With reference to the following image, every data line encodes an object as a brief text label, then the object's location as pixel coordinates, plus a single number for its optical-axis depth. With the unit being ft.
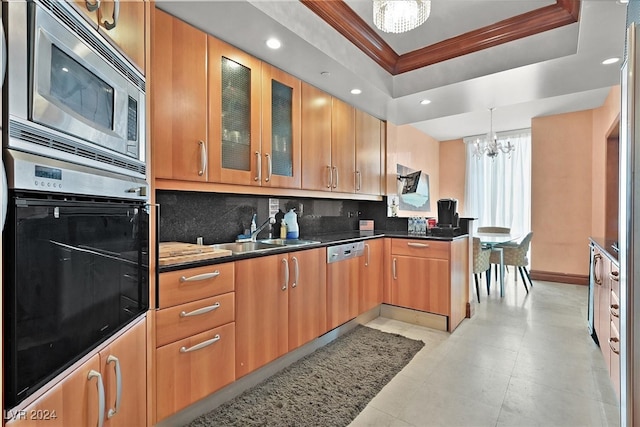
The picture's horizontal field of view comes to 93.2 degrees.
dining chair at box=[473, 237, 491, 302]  12.44
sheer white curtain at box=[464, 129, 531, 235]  19.42
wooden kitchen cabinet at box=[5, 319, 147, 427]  2.52
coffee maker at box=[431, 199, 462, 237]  10.52
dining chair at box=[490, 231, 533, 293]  13.91
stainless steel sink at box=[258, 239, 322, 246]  8.07
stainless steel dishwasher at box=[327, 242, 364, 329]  8.40
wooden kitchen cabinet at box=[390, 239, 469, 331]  9.57
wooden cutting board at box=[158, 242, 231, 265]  5.06
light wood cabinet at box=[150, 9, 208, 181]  5.47
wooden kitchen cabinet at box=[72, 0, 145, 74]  3.14
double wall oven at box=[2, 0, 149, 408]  2.24
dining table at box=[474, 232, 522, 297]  13.32
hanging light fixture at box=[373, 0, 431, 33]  5.85
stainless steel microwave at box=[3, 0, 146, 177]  2.28
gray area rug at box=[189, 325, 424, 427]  5.57
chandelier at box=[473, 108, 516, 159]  16.57
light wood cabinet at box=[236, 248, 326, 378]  6.07
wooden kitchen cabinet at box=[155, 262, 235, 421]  4.86
